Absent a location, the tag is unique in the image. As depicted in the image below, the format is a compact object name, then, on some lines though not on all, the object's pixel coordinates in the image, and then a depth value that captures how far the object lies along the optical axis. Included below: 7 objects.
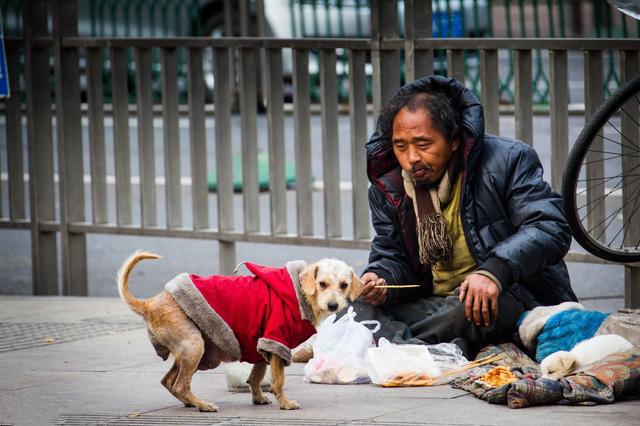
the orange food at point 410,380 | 9.27
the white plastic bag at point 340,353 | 9.55
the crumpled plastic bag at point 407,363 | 9.32
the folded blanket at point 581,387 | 8.27
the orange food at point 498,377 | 8.75
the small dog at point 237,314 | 8.41
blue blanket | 9.51
